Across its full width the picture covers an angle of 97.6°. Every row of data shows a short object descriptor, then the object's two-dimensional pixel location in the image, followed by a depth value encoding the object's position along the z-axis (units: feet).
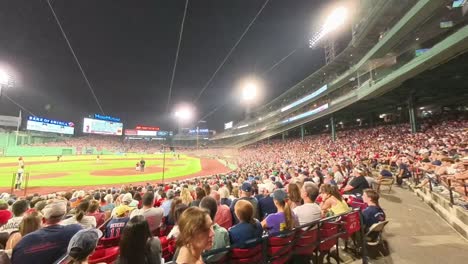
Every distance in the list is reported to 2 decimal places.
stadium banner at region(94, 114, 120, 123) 235.03
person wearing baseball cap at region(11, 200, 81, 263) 8.43
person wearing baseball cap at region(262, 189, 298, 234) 11.92
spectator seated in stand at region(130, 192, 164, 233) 13.53
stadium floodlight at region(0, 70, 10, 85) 98.10
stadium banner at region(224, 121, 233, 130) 324.60
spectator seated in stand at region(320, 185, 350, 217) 16.05
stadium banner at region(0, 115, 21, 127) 191.52
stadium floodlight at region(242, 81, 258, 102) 116.84
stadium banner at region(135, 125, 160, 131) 282.54
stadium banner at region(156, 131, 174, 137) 291.34
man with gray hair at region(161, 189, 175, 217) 17.98
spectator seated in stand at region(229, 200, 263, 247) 10.16
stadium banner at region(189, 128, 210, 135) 327.80
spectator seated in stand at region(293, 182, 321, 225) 13.38
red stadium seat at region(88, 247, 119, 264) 9.53
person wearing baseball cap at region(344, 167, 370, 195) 23.92
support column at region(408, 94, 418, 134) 67.51
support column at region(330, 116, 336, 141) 101.67
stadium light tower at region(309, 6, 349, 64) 96.01
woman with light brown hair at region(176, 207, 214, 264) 6.60
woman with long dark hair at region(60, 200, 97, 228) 14.10
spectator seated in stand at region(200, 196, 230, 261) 9.73
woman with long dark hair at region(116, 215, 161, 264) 6.72
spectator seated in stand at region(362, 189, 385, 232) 16.30
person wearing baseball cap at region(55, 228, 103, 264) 6.76
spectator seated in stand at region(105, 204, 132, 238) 12.94
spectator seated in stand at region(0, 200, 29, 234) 16.31
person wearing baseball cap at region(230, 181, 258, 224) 15.42
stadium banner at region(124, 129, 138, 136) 275.59
